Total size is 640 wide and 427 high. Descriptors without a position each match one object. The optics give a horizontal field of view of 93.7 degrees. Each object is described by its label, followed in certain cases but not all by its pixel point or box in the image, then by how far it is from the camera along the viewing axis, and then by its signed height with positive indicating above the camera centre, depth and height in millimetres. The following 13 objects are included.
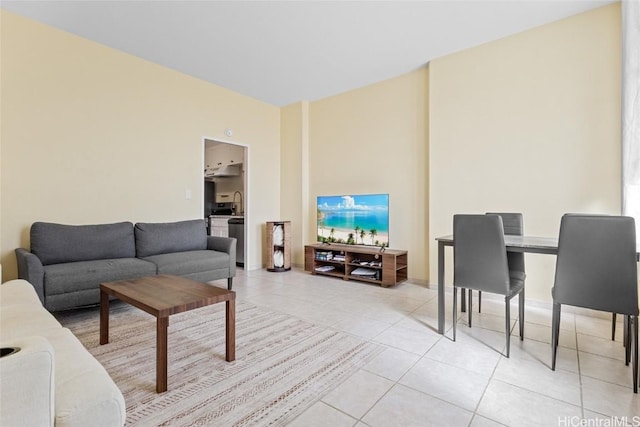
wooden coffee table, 1677 -550
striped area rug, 1528 -994
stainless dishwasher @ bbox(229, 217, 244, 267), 5191 -373
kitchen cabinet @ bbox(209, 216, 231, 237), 5737 -252
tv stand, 3871 -710
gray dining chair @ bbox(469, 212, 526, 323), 2686 -178
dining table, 2047 -245
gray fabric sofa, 2547 -477
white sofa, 746 -568
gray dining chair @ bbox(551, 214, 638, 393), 1696 -335
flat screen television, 4137 -99
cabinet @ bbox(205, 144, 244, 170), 5984 +1202
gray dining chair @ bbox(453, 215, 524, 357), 2160 -353
